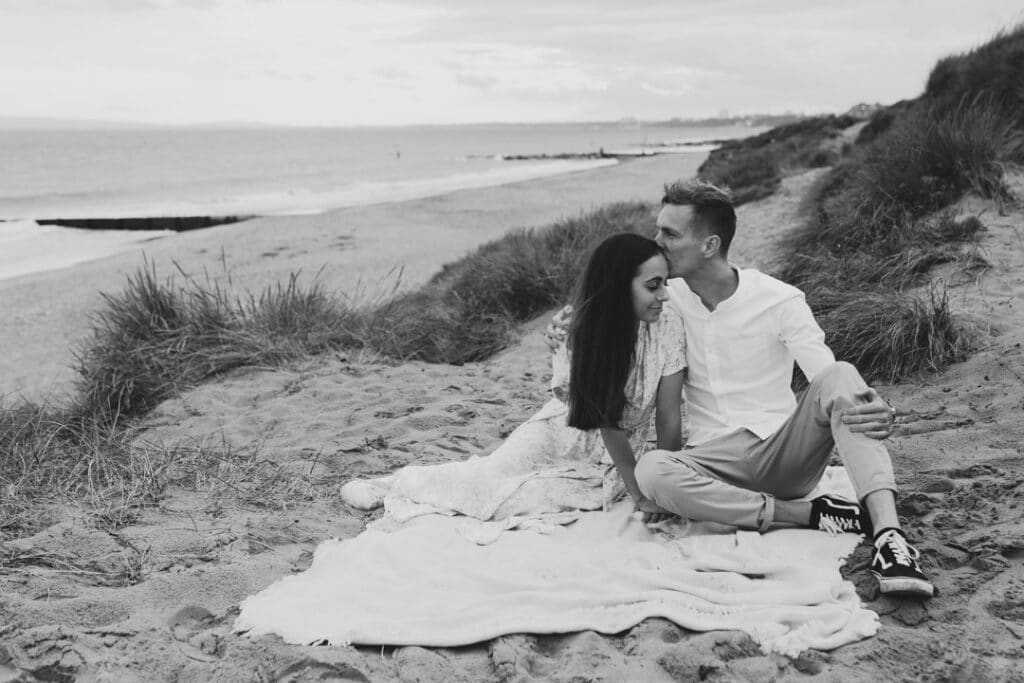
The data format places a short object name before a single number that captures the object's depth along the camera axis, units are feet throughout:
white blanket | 9.75
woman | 11.75
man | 10.59
